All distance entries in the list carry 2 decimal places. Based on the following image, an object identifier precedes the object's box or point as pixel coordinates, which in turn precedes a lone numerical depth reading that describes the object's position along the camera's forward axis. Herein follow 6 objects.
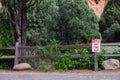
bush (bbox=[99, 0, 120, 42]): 39.72
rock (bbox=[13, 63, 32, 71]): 16.28
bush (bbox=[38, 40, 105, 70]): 16.33
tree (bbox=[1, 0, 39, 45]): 18.61
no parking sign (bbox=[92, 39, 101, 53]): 16.05
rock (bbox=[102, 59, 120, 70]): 15.97
